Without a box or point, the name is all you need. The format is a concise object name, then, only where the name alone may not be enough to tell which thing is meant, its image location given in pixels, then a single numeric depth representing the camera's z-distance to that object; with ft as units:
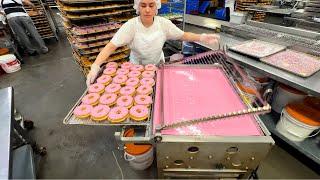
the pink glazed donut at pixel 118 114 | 3.83
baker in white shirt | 5.64
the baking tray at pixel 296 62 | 4.74
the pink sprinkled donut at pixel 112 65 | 5.75
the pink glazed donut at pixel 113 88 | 4.69
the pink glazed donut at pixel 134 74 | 5.29
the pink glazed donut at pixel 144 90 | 4.59
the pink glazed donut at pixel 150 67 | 5.56
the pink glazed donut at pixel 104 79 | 4.98
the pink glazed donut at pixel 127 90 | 4.62
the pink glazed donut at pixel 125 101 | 4.21
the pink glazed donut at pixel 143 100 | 4.21
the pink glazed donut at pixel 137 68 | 5.60
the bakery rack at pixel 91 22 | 9.10
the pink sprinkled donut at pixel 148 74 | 5.24
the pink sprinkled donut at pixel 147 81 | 4.89
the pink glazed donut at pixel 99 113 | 3.85
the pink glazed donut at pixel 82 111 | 3.84
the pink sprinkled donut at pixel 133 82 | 4.90
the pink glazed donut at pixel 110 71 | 5.38
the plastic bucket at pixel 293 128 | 5.55
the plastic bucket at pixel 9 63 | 12.81
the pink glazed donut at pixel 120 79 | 5.04
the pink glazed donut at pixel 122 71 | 5.41
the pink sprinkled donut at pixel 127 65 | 5.74
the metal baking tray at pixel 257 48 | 5.64
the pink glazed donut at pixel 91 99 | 4.24
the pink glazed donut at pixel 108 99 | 4.32
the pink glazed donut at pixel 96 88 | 4.63
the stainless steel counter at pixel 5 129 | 3.99
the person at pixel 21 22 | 14.16
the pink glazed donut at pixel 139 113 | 3.81
